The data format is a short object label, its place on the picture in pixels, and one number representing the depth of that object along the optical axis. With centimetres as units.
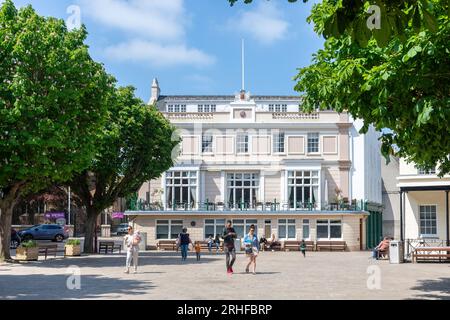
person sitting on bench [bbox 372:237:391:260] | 3425
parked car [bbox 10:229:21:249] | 4806
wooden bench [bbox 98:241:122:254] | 3897
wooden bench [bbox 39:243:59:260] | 3191
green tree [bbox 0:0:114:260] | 2559
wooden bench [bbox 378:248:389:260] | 3450
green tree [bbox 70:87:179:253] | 3722
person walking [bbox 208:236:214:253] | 4453
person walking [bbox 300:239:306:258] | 3906
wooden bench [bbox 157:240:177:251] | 4900
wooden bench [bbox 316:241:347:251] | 4869
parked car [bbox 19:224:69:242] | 5582
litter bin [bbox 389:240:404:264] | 2952
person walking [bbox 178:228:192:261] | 3191
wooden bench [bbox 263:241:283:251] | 4808
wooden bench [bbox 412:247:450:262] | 2934
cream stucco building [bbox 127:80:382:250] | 5094
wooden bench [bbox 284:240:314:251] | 4859
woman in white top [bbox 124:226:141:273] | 2261
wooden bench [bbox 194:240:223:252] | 4772
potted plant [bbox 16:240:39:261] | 2958
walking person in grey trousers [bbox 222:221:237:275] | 2259
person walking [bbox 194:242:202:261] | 3169
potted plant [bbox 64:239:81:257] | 3500
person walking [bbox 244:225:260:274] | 2267
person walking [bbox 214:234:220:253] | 4618
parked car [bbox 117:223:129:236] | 8201
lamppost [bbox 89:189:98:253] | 3991
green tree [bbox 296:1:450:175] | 1189
